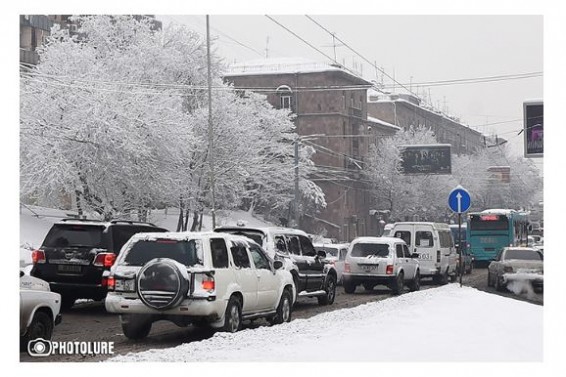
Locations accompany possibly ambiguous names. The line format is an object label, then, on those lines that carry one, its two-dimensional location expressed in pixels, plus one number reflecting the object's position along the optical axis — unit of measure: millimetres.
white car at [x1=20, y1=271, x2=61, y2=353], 14016
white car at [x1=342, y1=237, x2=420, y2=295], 27688
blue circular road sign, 23000
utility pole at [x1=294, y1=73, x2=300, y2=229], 30833
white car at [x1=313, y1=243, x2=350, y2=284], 30336
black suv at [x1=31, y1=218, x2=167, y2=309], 18719
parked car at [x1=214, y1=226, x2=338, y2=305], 21109
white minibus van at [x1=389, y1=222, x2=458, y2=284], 32688
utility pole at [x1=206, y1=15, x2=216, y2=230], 37162
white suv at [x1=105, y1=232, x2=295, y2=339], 15102
